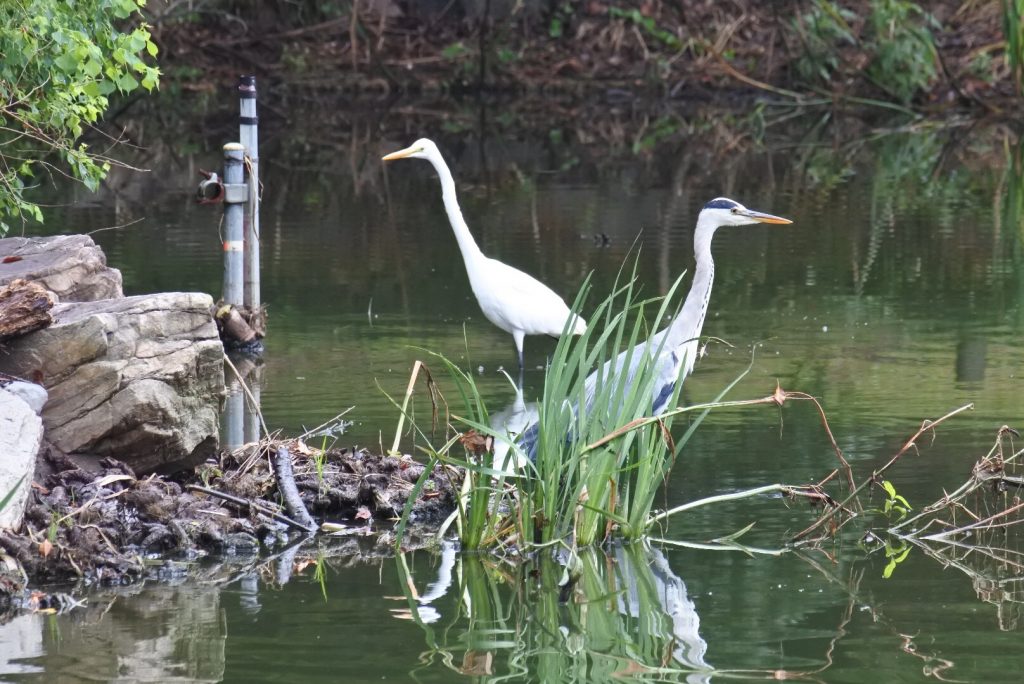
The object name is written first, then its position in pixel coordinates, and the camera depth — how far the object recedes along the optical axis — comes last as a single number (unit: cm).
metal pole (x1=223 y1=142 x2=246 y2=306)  2033
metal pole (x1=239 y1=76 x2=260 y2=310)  2058
